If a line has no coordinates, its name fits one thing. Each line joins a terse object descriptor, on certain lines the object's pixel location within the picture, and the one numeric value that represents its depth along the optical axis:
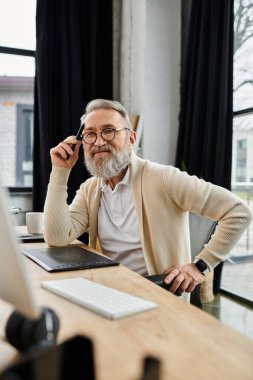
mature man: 1.41
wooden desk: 0.53
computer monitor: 0.45
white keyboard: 0.74
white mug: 1.86
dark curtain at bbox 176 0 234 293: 2.91
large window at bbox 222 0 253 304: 3.04
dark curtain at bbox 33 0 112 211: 3.46
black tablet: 1.15
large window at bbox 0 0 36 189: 3.64
